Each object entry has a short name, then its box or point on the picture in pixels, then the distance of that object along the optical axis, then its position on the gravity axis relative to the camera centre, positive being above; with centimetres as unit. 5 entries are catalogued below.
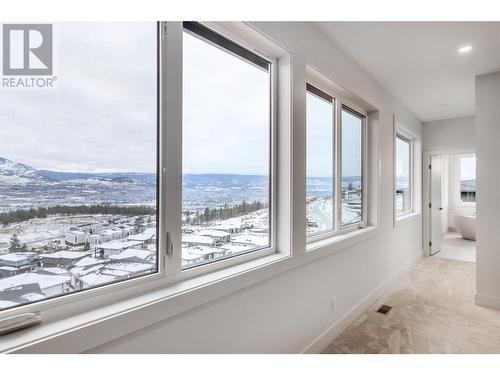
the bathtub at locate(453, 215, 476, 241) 648 -90
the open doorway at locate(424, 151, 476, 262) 517 -44
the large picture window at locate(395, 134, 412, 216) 452 +26
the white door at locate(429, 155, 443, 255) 519 -33
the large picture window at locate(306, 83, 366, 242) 245 +24
